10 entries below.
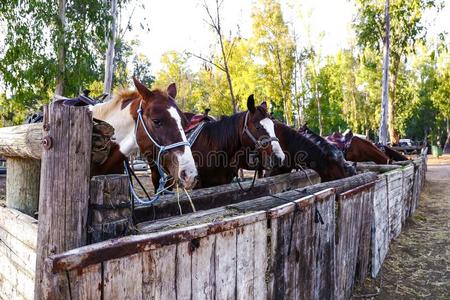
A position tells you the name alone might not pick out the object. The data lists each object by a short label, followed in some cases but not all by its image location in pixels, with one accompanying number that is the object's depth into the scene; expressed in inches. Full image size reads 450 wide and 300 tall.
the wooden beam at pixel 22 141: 80.5
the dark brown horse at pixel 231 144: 201.2
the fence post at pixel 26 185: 102.3
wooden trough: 59.7
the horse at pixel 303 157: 217.0
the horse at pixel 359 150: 374.3
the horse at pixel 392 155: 423.6
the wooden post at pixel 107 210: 70.5
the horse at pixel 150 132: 113.0
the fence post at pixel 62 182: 67.0
